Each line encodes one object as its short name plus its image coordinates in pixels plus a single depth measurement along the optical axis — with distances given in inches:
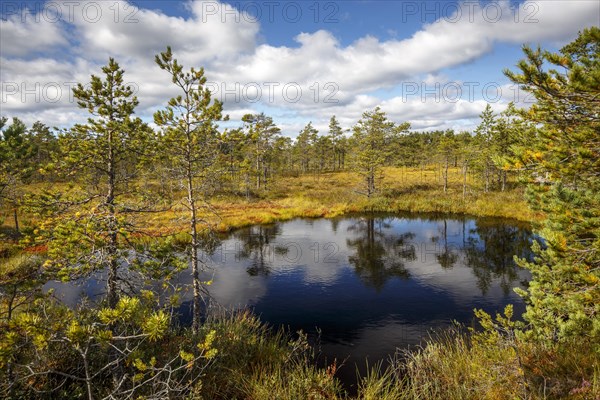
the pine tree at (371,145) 1810.4
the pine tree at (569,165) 230.1
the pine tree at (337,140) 3253.0
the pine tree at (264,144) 2195.9
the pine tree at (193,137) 454.3
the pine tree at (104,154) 379.2
